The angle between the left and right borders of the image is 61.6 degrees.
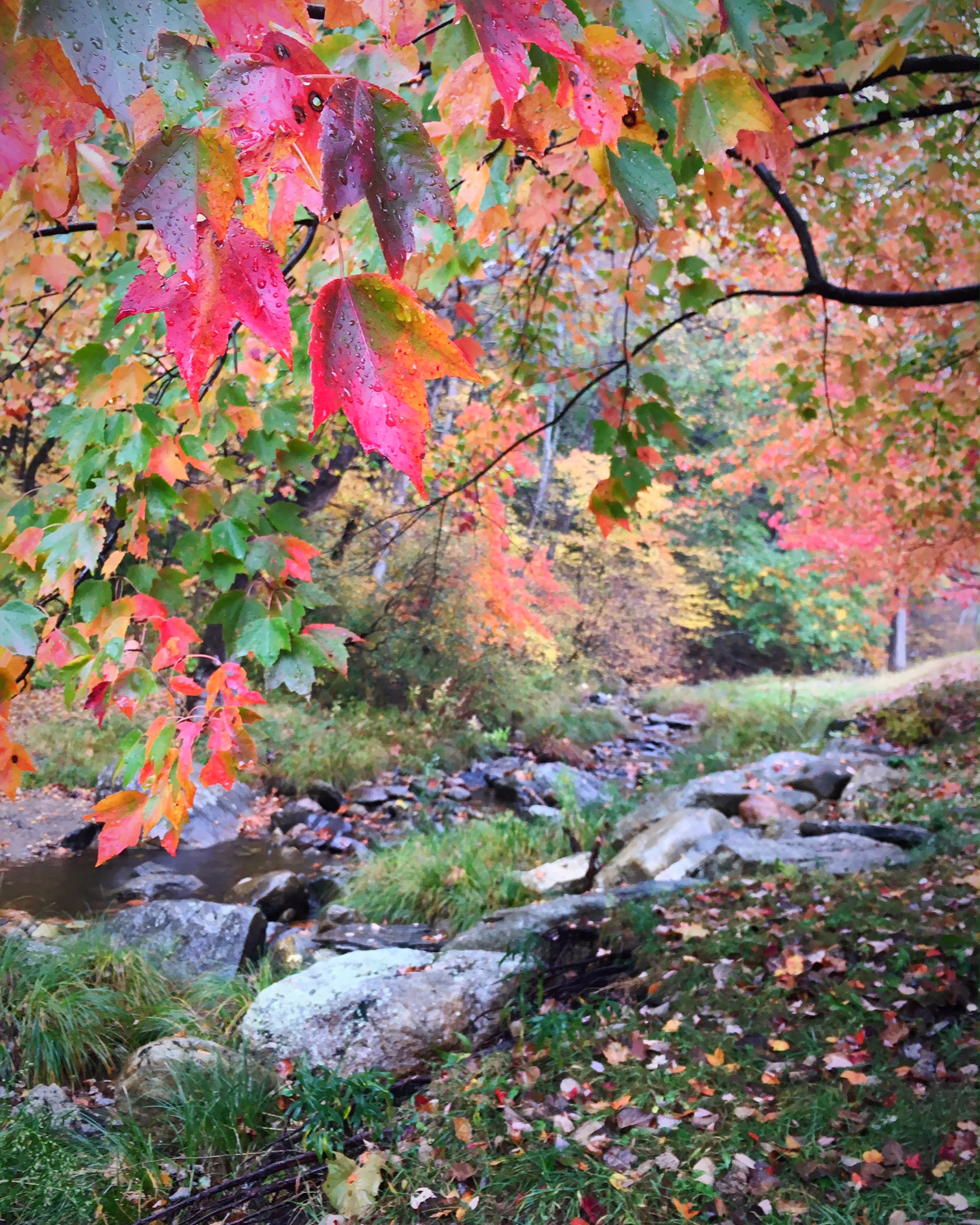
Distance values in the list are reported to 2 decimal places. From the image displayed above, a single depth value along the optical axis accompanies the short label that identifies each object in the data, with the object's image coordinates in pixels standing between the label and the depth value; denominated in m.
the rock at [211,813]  7.54
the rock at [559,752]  11.28
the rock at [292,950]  4.60
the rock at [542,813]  8.33
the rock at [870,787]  6.39
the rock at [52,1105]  2.90
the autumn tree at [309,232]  0.74
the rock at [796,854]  4.57
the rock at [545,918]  4.07
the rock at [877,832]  5.13
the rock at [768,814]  6.13
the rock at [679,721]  13.98
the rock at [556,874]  5.69
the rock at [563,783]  9.22
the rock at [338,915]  5.91
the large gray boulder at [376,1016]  3.25
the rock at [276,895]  6.11
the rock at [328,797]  8.78
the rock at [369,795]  8.91
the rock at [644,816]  6.91
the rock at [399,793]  9.12
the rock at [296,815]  8.23
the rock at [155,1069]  3.01
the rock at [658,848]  5.61
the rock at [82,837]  7.02
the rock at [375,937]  5.13
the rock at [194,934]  4.57
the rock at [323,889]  6.50
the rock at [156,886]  6.00
